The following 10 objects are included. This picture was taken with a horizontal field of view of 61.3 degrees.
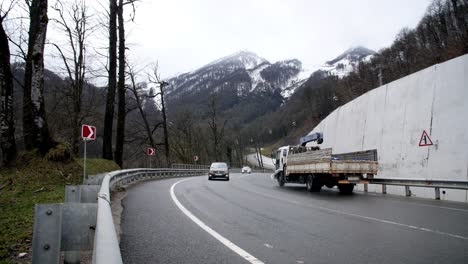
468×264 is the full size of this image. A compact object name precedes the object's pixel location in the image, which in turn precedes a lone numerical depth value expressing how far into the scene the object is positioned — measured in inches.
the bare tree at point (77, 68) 1112.8
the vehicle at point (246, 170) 2901.1
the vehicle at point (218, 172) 1327.5
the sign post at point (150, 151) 1360.7
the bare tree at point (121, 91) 967.6
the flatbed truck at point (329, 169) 681.6
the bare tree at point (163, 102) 1764.5
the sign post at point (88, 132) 620.1
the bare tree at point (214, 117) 2524.6
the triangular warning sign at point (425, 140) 674.1
